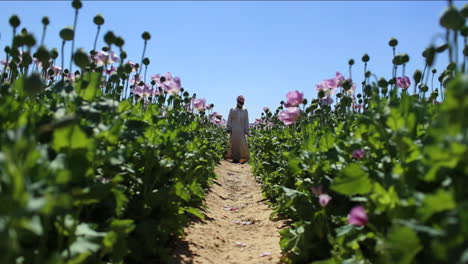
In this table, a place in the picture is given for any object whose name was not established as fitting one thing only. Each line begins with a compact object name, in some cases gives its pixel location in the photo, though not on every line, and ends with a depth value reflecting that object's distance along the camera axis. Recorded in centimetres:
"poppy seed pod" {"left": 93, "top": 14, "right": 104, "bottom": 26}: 341
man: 1212
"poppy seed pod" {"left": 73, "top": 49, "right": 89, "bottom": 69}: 266
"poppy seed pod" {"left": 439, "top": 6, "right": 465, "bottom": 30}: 208
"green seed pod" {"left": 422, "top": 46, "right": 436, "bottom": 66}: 274
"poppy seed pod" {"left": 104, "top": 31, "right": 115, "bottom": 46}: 319
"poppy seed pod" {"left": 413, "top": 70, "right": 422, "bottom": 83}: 354
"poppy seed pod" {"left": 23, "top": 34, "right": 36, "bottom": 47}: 265
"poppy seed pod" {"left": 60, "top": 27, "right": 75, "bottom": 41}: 275
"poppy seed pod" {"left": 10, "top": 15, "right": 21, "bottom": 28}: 311
